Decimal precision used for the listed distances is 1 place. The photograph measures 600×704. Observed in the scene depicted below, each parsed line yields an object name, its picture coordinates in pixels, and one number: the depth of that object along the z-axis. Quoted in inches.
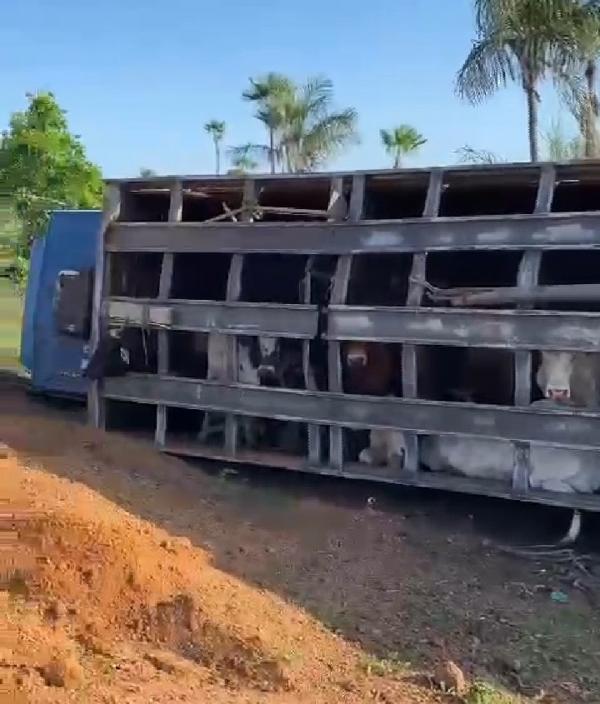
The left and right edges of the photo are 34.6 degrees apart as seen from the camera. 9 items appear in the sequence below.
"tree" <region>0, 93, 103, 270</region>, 514.0
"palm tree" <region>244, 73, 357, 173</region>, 928.9
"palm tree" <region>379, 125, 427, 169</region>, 1027.3
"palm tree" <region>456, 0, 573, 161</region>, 555.8
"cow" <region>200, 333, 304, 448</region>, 261.9
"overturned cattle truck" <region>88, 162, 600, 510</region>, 221.9
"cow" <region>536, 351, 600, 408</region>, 219.1
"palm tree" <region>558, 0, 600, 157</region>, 555.5
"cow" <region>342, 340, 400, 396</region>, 248.1
